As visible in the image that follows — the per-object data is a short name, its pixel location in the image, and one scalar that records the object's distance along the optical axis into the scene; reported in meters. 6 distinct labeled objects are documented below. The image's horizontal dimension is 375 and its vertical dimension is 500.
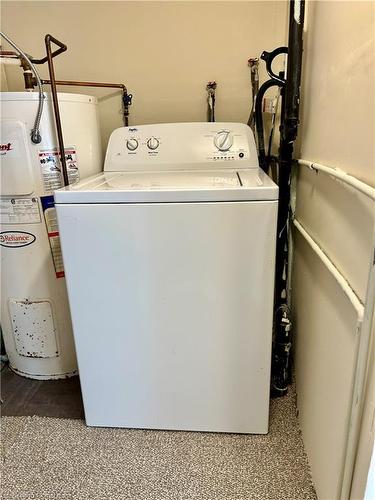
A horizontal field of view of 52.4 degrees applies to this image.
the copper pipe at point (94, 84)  1.78
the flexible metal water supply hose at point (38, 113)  1.42
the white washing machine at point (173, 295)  1.19
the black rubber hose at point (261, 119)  1.58
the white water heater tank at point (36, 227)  1.48
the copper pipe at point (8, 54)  1.56
